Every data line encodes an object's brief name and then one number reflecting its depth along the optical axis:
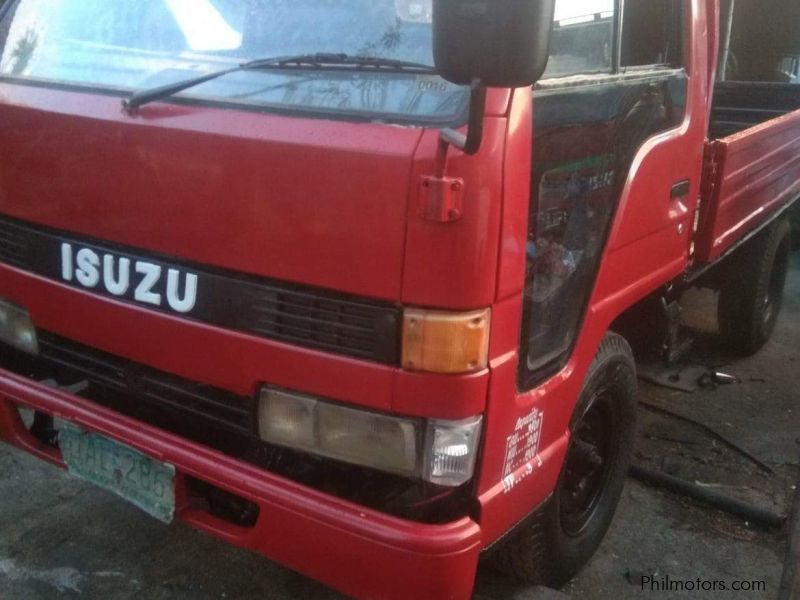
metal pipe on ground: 3.04
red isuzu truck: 1.73
